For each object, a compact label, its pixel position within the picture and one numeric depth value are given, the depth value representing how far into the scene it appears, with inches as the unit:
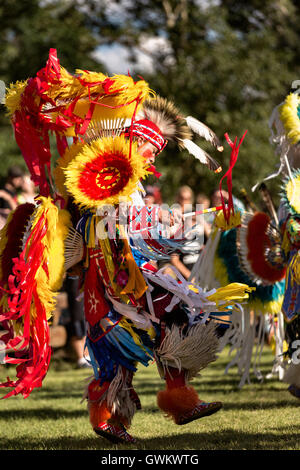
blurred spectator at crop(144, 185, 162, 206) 459.5
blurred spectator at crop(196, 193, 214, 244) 432.9
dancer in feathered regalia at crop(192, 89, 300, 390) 282.8
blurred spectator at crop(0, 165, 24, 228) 446.6
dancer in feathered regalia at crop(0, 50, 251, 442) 231.6
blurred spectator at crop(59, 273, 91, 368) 479.5
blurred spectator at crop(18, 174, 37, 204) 442.6
